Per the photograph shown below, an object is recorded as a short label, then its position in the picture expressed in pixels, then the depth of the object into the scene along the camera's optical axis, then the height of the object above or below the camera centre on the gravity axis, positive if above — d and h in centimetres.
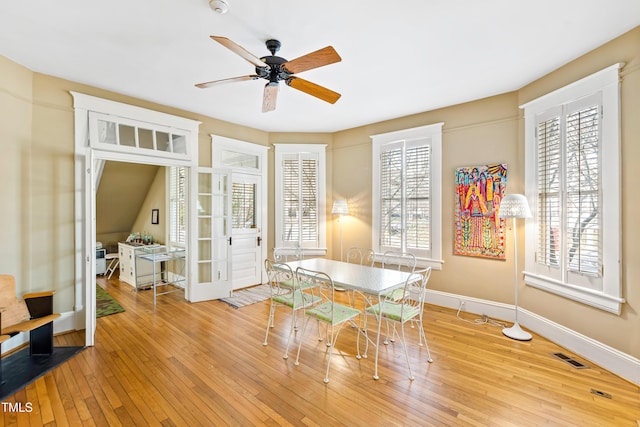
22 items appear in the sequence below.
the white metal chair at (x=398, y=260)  428 -73
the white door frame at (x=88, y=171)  306 +50
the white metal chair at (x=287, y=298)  291 -92
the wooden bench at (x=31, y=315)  254 -95
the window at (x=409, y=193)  423 +34
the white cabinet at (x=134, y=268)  511 -100
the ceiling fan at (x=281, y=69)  207 +117
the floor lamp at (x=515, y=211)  316 +3
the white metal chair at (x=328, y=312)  256 -94
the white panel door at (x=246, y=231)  503 -30
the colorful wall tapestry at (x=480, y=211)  369 +4
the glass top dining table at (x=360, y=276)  261 -66
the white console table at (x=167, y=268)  488 -103
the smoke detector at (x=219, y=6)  204 +152
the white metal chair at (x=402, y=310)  260 -92
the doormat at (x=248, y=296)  437 -135
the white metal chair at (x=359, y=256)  500 -75
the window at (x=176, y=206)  534 +15
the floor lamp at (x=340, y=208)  493 +10
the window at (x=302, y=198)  544 +30
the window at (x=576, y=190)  256 +24
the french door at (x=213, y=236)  451 -35
